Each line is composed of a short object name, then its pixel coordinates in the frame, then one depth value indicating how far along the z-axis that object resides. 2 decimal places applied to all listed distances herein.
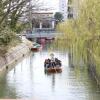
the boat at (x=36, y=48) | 50.22
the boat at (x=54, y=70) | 26.96
